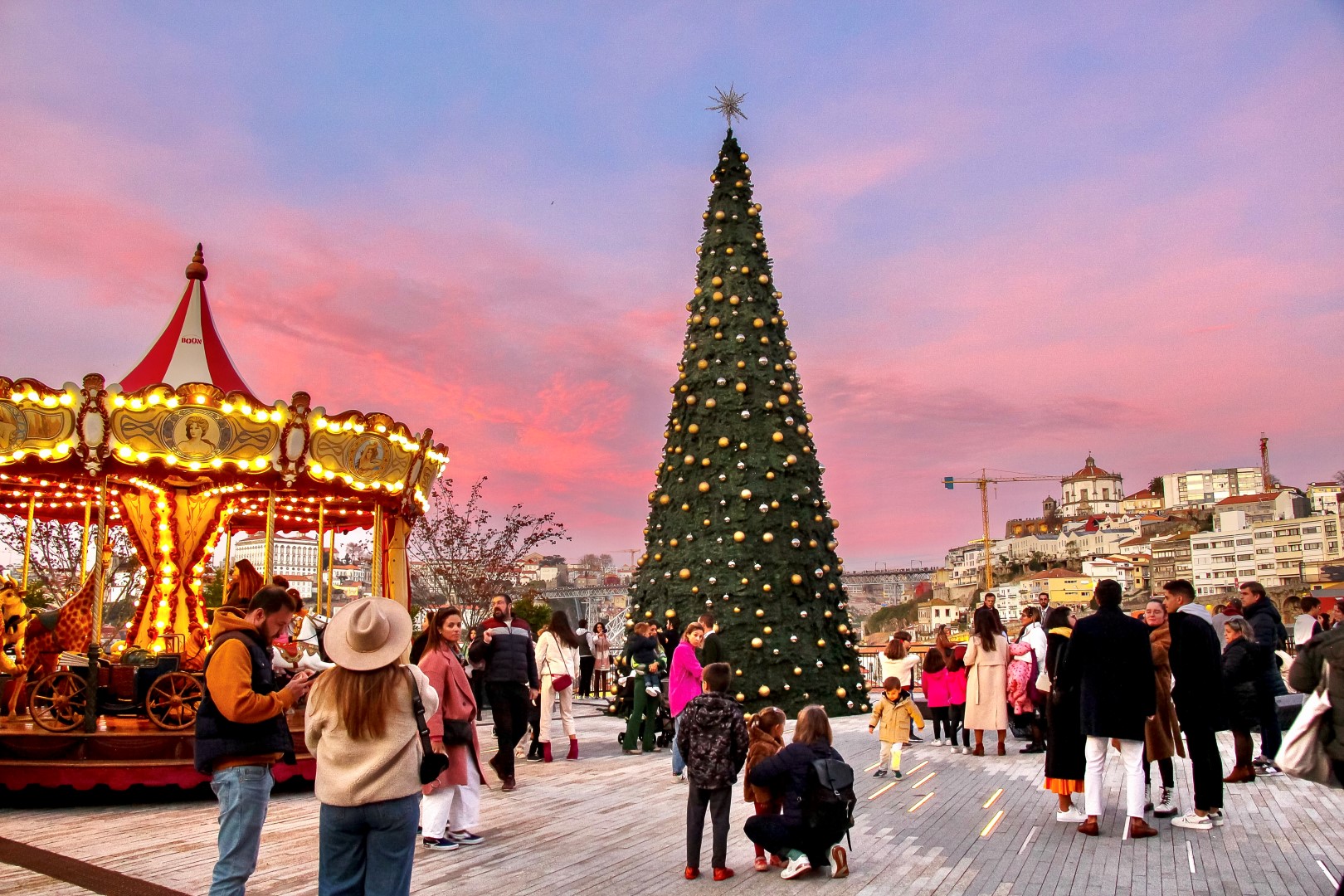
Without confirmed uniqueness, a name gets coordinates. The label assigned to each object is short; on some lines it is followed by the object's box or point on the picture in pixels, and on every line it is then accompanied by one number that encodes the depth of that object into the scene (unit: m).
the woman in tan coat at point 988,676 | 10.98
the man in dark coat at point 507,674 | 9.32
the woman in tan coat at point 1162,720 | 7.52
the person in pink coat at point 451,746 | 6.86
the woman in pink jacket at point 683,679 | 9.52
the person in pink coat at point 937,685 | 12.02
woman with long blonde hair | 3.79
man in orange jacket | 4.40
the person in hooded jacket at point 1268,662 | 9.00
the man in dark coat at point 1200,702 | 6.90
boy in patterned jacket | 5.95
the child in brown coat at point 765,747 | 6.20
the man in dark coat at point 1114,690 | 6.60
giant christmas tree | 14.62
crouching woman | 5.91
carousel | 8.88
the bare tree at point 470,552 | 29.42
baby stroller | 12.38
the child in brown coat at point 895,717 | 9.53
